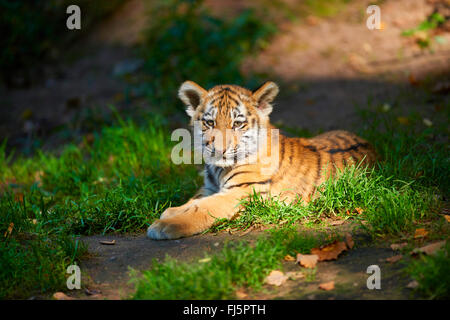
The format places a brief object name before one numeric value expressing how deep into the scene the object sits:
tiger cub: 4.32
